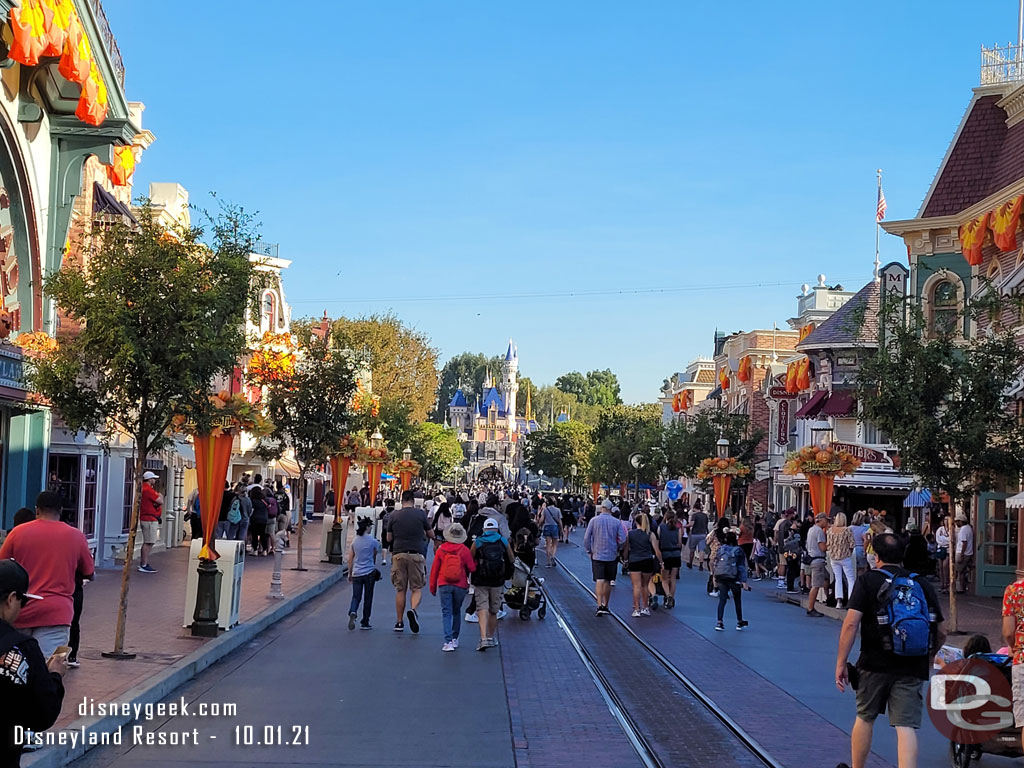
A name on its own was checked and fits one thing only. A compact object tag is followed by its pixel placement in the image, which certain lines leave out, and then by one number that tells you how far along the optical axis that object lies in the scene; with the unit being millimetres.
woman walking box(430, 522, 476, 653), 14508
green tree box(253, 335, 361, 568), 27594
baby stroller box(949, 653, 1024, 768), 8680
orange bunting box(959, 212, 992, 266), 25609
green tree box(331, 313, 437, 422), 72125
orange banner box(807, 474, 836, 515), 26250
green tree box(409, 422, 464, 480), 81000
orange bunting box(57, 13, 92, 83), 18719
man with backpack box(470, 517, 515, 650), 14891
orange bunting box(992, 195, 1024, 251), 23734
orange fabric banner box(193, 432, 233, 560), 16844
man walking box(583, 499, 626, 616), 19438
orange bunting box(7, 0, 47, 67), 17000
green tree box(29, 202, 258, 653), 12586
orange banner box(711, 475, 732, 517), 38438
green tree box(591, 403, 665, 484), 65250
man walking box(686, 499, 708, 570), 34188
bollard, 19625
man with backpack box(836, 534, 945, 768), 7609
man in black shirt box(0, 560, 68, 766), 4918
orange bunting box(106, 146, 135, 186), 28681
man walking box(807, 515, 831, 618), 21641
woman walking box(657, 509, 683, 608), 20922
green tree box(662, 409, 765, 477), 50125
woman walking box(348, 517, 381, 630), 16859
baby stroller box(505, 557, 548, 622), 18781
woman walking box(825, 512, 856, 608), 21141
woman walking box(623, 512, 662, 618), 19625
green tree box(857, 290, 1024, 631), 18250
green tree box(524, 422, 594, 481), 119812
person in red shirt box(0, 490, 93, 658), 8494
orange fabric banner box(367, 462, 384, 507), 47738
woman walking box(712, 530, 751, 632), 17812
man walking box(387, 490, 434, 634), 16078
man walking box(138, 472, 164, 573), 23812
